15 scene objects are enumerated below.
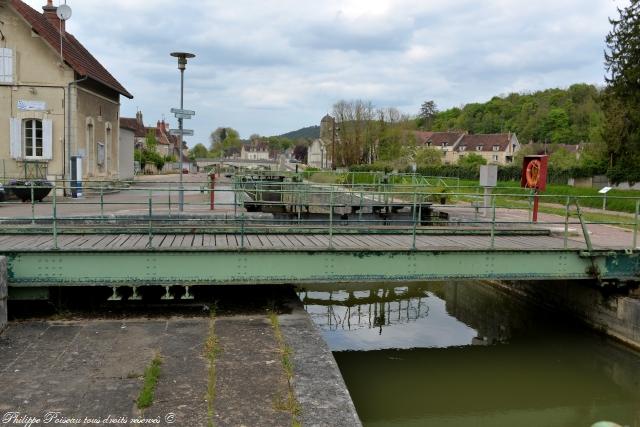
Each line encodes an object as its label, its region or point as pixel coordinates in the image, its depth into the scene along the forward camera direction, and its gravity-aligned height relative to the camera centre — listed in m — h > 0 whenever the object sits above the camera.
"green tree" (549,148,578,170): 45.92 +0.76
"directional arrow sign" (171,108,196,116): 16.89 +1.30
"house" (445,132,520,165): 102.19 +3.59
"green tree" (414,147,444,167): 62.02 +0.77
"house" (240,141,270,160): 170.75 +2.35
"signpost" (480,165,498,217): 17.27 -0.27
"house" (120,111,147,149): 80.57 +3.02
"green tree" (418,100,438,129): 147.12 +12.68
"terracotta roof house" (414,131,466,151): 110.75 +4.97
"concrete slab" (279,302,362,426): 5.68 -2.47
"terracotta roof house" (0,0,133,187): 22.16 +2.11
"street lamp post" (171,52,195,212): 16.89 +2.75
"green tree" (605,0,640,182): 32.19 +4.28
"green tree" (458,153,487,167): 64.12 +0.63
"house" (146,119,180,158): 107.66 +3.15
